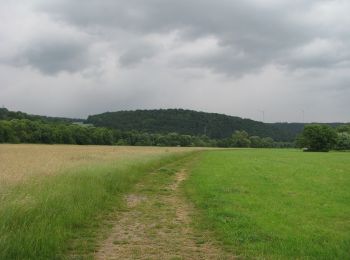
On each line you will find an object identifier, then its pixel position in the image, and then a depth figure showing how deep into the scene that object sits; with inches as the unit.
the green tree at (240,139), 6840.1
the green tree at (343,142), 4957.4
